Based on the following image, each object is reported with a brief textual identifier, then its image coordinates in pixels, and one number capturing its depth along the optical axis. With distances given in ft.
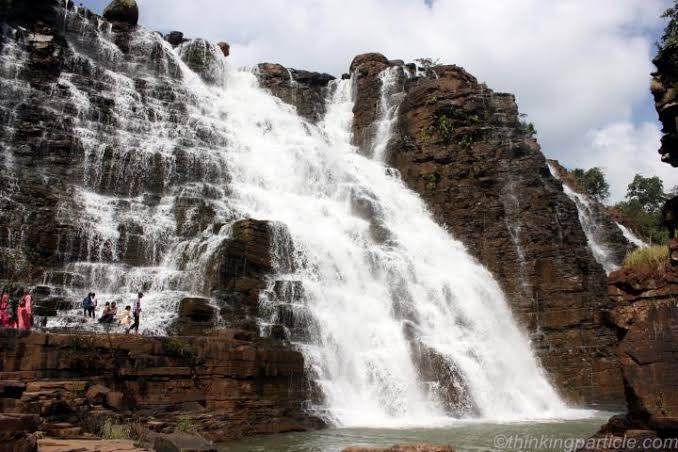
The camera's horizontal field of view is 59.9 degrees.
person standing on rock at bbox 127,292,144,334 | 57.57
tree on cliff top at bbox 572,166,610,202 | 195.72
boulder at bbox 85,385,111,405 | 45.03
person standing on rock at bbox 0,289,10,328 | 53.52
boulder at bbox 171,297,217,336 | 61.00
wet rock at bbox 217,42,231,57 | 162.32
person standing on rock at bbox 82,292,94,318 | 60.42
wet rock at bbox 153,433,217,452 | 33.21
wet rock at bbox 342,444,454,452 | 30.09
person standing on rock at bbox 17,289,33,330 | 52.75
